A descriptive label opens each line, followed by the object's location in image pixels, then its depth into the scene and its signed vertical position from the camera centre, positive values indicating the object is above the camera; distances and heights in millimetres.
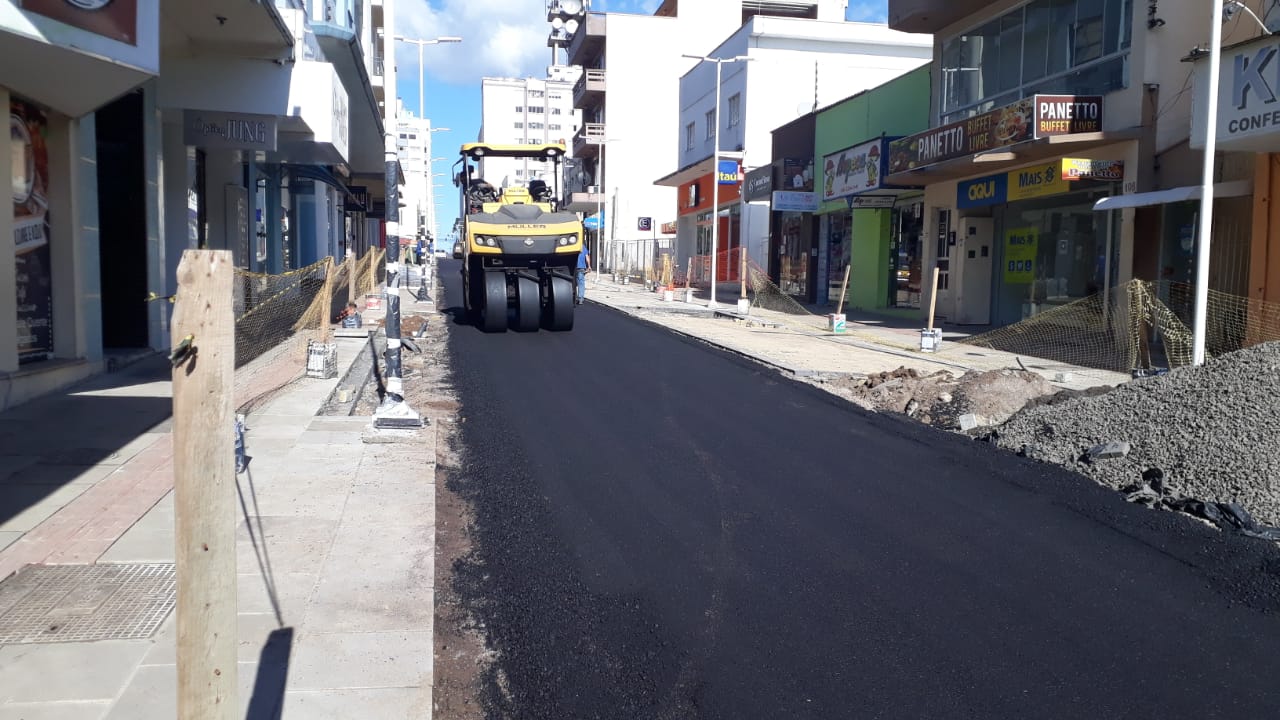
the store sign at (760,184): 33344 +2873
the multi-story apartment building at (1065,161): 15672 +2114
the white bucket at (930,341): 17312 -1180
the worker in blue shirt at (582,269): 19300 -48
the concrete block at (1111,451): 8156 -1424
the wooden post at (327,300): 12648 -489
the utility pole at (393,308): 9023 -429
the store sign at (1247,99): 12422 +2237
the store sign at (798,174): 31734 +3026
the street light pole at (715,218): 29697 +1489
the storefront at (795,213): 31272 +1852
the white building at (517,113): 134775 +20857
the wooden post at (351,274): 20594 -227
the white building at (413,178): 50250 +5530
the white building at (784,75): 40750 +7958
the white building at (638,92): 61906 +10997
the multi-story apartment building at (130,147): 8625 +1490
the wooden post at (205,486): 2398 -539
